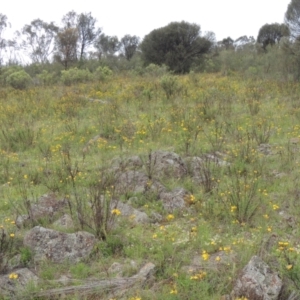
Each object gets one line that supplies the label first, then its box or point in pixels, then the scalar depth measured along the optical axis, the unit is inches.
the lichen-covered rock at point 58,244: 145.3
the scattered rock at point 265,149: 251.4
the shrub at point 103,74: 585.8
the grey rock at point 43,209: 169.0
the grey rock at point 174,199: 183.8
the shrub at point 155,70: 623.2
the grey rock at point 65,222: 165.5
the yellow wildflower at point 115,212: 152.6
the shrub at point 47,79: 619.9
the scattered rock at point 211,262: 133.8
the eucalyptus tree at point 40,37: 1285.7
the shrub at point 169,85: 421.3
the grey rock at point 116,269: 136.1
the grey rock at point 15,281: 125.1
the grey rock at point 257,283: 118.1
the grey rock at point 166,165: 213.0
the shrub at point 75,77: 586.9
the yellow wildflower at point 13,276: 123.6
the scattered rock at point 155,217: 174.0
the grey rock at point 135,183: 198.5
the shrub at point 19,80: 582.7
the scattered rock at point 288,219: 164.9
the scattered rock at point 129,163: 222.2
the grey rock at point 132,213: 171.3
